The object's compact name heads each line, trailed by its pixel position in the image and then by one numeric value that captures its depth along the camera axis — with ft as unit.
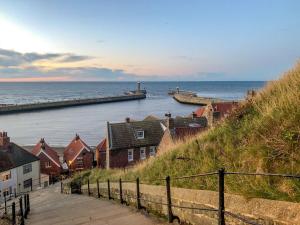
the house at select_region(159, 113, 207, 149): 70.56
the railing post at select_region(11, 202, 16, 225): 24.43
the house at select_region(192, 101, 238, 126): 115.99
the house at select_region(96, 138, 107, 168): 102.12
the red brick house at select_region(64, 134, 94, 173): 114.85
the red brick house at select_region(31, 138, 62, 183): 113.51
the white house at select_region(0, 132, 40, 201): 91.32
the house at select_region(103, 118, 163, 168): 88.45
